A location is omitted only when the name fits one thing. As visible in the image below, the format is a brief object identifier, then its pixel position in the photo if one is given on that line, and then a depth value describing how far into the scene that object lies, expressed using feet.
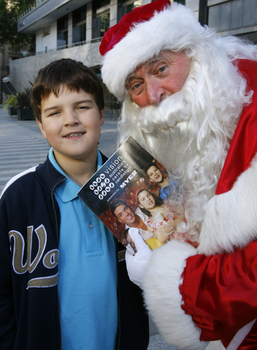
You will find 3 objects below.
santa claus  3.77
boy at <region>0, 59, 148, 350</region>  4.44
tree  125.29
